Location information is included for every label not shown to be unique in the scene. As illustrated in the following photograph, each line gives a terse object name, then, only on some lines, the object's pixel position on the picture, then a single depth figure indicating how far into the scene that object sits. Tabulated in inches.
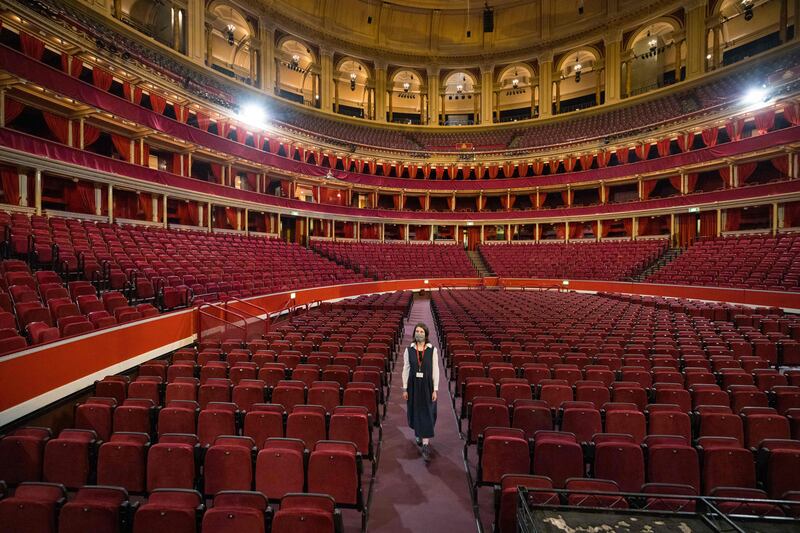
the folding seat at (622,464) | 129.6
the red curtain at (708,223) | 842.9
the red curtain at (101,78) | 565.0
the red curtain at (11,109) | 463.5
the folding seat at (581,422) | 163.3
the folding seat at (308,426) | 154.6
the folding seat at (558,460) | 131.6
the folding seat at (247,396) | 181.9
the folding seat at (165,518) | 93.8
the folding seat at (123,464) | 129.0
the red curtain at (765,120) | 748.6
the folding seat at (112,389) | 184.7
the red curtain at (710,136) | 840.3
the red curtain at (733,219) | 808.3
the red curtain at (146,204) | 614.9
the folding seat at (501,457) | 134.6
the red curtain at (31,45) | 473.7
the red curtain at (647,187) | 979.9
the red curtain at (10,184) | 430.3
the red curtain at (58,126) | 511.0
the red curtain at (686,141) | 881.5
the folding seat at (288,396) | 183.3
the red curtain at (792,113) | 703.0
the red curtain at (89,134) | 554.6
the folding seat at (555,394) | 190.9
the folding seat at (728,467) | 127.3
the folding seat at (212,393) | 183.0
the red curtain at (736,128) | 796.0
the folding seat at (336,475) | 125.3
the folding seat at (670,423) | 156.9
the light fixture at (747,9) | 835.2
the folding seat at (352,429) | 154.7
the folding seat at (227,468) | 126.4
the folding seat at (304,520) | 93.0
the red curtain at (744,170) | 790.5
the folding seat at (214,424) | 156.8
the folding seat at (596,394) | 189.0
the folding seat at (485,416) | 165.8
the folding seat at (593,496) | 106.0
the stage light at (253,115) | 823.1
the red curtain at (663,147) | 917.2
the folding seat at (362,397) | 184.5
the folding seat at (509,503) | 106.4
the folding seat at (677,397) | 184.2
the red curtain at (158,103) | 653.9
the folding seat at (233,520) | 92.9
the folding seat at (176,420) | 155.4
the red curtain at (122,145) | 601.9
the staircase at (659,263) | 773.9
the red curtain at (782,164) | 733.9
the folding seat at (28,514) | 94.3
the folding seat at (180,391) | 183.2
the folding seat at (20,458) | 126.2
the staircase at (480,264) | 983.0
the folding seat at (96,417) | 156.7
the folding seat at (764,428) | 152.1
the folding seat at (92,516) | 95.1
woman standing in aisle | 172.7
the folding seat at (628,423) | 161.0
